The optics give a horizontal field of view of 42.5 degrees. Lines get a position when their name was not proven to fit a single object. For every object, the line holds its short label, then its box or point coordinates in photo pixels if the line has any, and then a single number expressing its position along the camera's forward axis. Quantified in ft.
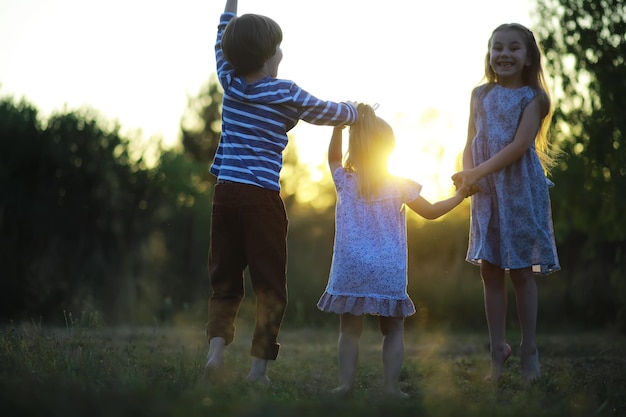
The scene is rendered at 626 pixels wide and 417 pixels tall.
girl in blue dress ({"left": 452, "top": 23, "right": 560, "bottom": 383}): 15.96
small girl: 14.58
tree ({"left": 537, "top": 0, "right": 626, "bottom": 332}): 26.61
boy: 14.33
